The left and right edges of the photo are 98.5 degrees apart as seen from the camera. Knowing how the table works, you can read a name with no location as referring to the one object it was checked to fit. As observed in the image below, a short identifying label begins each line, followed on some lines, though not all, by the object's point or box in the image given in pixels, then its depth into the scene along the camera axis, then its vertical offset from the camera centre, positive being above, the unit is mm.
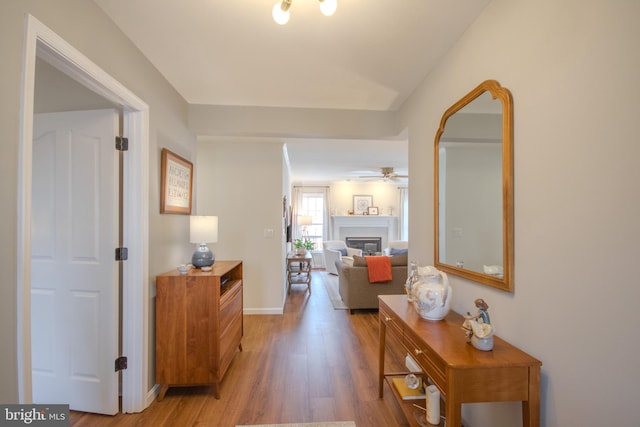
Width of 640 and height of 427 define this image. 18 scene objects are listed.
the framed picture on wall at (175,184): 2252 +280
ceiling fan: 6242 +980
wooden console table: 1122 -661
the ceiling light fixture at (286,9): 1286 +991
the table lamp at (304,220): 6974 -114
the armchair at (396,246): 6747 -768
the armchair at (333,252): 6785 -910
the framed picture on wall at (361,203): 8234 +375
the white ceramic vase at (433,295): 1546 -450
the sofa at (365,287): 4102 -1064
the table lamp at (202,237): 2396 -190
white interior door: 1895 -310
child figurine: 1233 -518
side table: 5270 -1190
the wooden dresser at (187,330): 2082 -870
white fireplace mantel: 8109 -309
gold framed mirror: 1355 +165
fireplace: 8133 -812
